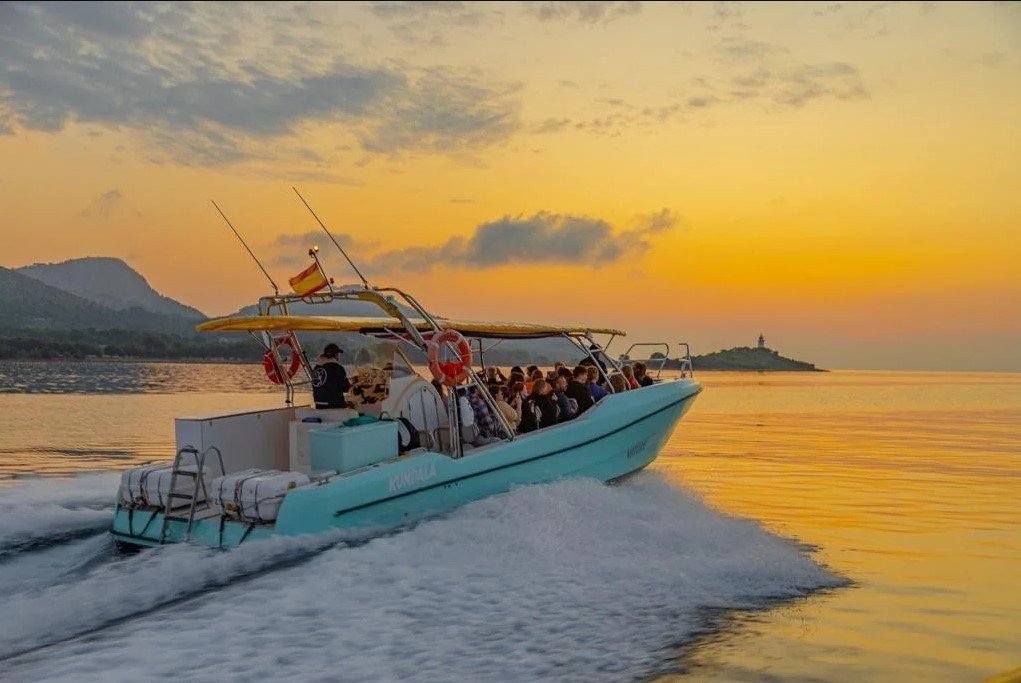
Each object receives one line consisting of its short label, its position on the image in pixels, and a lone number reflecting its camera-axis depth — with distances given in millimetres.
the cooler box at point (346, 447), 8156
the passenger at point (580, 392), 11461
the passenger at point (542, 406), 10773
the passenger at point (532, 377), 11812
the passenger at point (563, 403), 11031
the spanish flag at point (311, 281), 8695
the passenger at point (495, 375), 11964
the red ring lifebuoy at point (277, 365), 11008
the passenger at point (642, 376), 13414
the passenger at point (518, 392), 10750
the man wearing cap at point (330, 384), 9523
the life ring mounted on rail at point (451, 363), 8492
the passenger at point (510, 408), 10344
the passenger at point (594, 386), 11766
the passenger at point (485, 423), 9891
